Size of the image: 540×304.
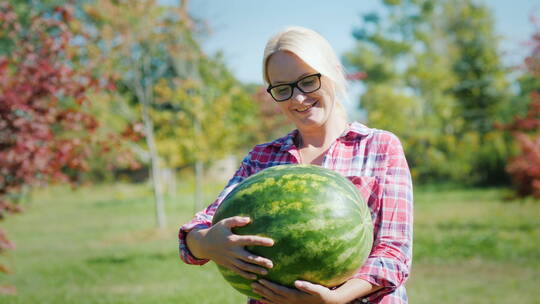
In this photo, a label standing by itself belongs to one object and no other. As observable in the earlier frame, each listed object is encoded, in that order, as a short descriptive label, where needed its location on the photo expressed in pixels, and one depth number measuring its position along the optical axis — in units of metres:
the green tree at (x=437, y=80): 27.39
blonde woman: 1.68
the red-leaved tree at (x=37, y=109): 5.50
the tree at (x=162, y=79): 14.11
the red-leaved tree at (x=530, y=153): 9.57
